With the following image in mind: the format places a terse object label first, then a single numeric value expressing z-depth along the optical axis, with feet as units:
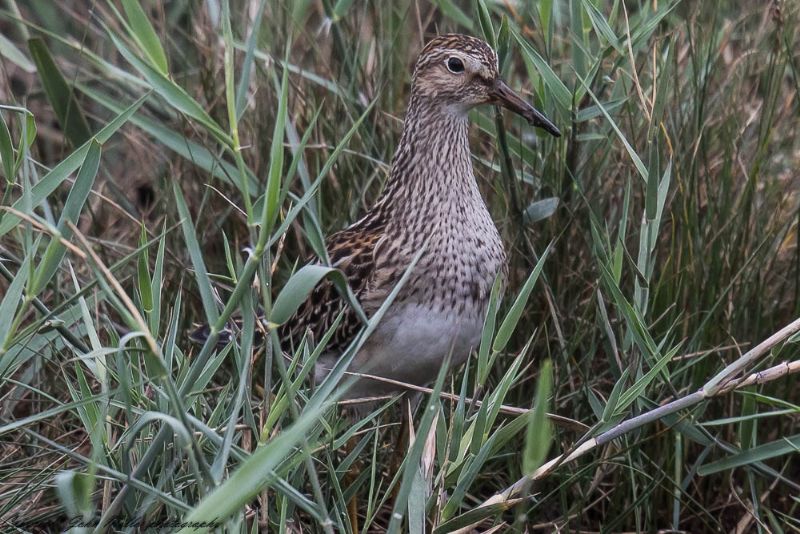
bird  21.77
